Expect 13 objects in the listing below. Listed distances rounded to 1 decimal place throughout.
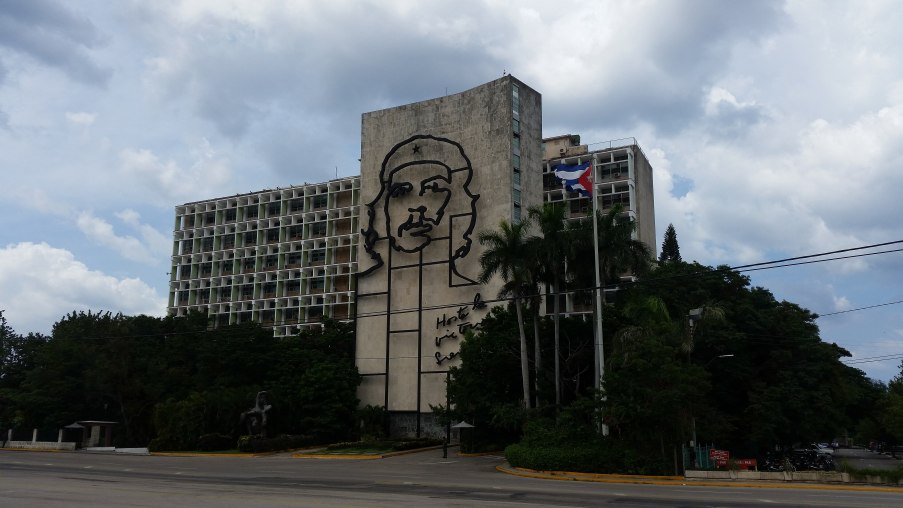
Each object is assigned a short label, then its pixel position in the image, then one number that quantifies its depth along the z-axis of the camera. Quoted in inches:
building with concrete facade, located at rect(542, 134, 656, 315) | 3919.8
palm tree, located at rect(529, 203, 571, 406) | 1873.8
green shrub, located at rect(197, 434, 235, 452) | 2385.6
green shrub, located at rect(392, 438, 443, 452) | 2269.6
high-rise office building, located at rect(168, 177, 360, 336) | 4399.6
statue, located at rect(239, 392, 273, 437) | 2401.6
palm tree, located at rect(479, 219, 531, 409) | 1955.0
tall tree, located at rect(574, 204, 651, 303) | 1808.6
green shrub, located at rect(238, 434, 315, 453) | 2272.4
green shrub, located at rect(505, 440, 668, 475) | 1425.9
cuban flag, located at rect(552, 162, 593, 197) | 1566.7
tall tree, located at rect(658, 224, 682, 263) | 4092.5
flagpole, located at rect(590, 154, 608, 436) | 1602.4
